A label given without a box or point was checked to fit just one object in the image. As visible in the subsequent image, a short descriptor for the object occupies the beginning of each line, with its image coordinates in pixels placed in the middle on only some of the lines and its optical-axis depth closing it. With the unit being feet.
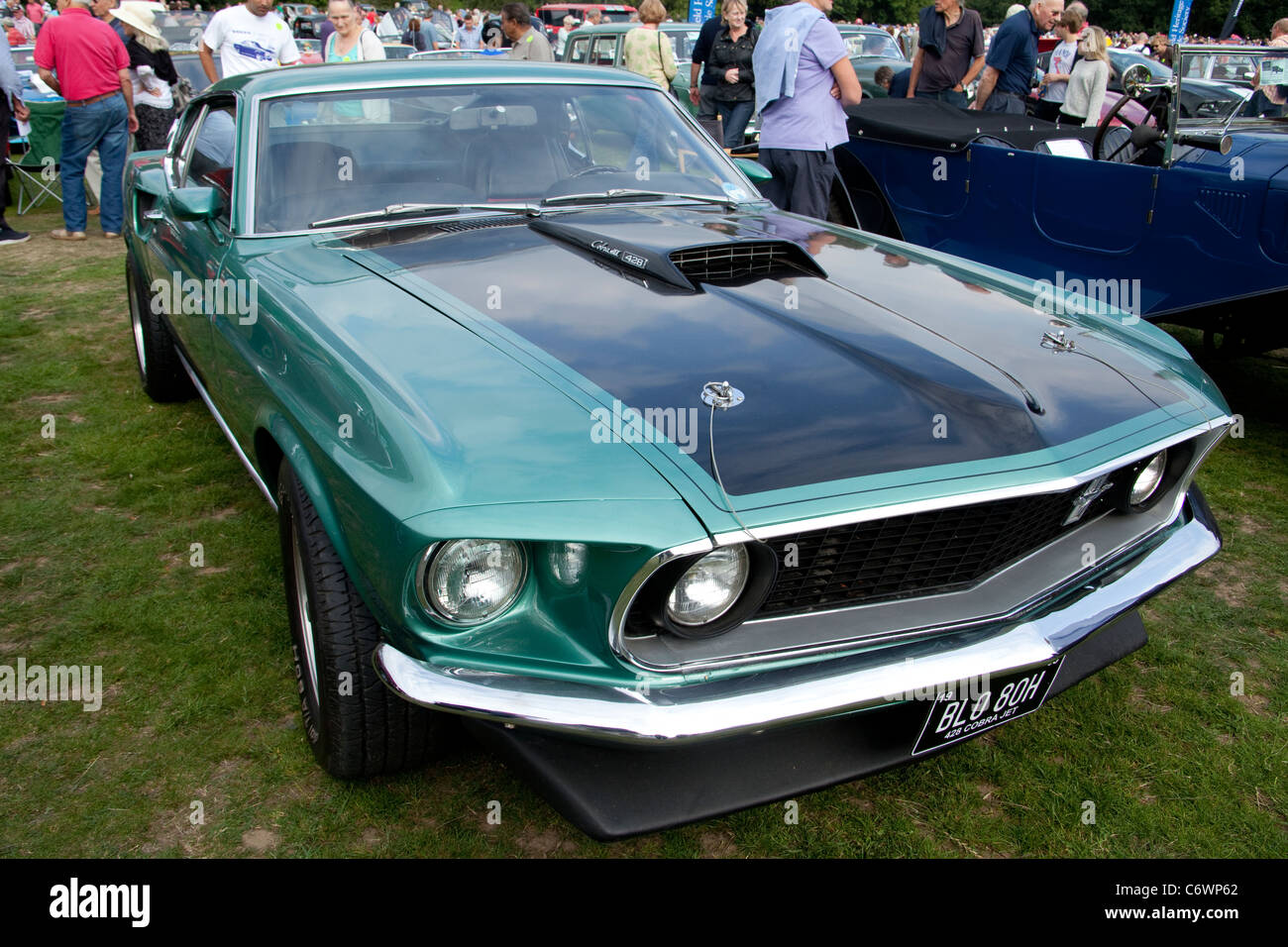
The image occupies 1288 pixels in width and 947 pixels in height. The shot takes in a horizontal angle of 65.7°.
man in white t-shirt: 24.06
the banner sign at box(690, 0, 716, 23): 48.16
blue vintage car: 14.07
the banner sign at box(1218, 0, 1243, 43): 59.98
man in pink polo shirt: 24.75
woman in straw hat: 27.30
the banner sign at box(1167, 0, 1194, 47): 63.52
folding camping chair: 28.37
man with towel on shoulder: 17.58
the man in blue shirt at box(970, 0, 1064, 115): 24.02
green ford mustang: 5.60
